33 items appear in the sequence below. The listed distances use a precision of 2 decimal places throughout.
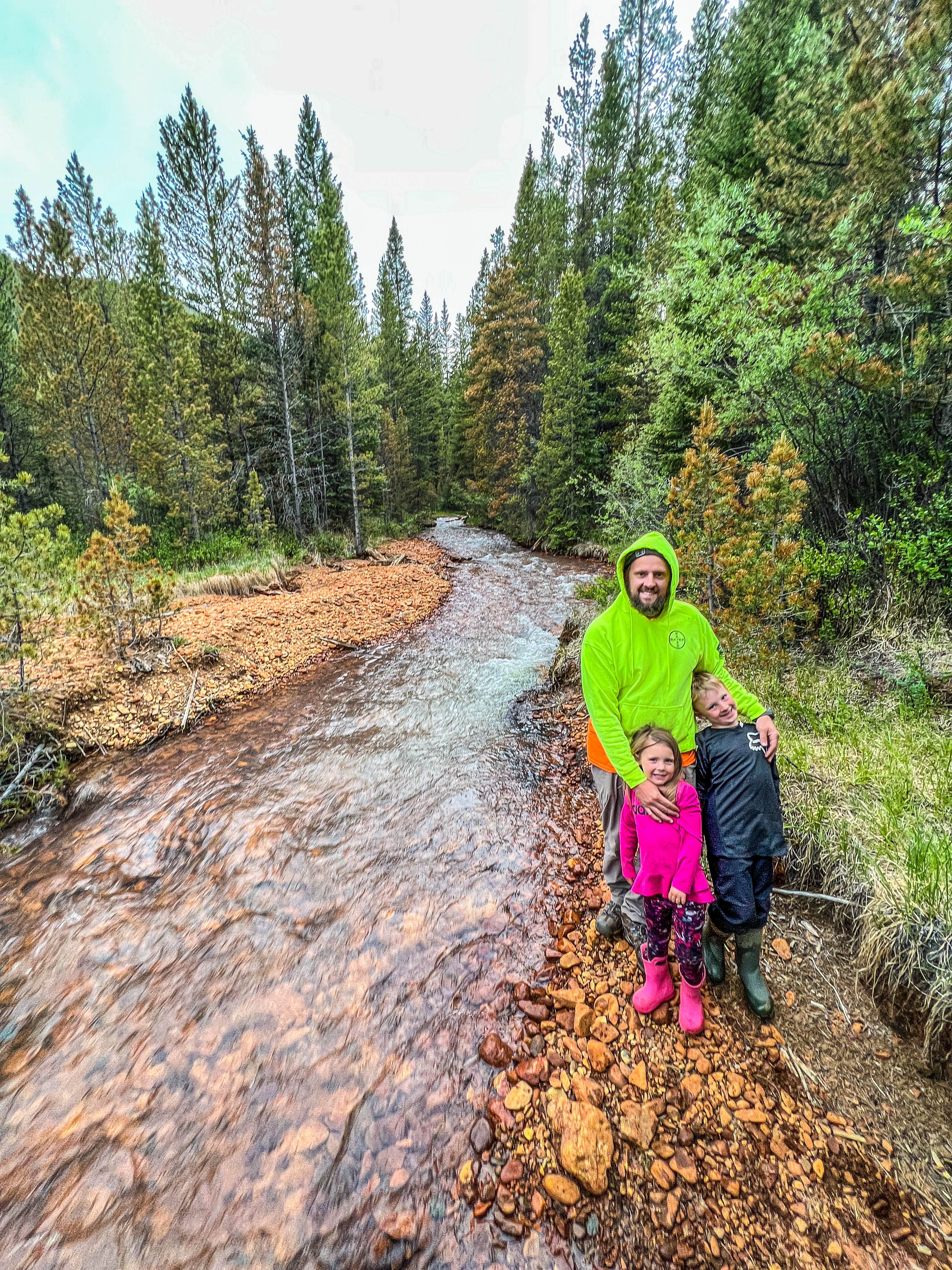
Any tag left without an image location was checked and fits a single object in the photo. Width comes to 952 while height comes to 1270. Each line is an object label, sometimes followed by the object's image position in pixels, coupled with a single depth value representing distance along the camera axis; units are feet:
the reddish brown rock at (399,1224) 5.40
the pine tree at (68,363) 45.27
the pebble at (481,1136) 6.04
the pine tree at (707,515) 14.53
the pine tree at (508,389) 62.49
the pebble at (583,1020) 7.20
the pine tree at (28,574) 13.43
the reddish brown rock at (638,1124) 5.85
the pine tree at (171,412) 44.09
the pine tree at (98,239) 55.47
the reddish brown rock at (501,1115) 6.23
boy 6.79
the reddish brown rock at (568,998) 7.64
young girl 6.86
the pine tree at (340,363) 49.67
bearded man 7.19
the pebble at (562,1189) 5.46
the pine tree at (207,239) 45.98
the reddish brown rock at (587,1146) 5.59
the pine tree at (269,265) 43.47
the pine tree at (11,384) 52.01
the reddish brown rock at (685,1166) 5.50
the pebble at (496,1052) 7.00
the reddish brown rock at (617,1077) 6.45
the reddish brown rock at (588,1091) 6.30
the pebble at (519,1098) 6.39
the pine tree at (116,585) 18.25
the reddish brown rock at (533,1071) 6.68
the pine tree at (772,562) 13.44
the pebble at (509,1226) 5.28
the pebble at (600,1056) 6.69
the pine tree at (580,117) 64.69
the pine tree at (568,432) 51.88
